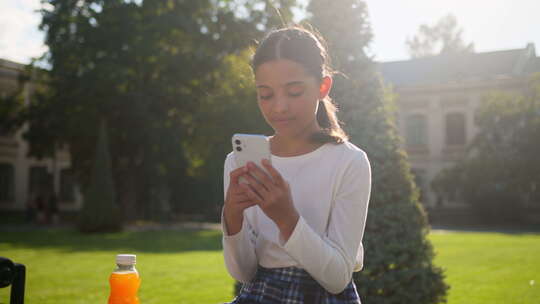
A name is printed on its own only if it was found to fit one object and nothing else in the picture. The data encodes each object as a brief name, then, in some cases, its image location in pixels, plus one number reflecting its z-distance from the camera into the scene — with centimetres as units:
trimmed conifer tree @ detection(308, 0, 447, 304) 555
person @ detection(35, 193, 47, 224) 3223
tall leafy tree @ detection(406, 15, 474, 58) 4818
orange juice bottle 287
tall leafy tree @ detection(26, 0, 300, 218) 2652
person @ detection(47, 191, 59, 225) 3176
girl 234
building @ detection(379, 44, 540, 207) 4016
